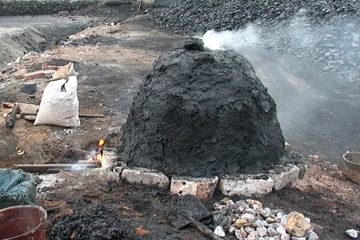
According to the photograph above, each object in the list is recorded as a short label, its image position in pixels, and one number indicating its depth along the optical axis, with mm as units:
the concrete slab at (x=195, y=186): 4785
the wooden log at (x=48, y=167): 5820
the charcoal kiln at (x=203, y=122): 5008
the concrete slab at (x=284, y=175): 5044
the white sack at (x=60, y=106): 7004
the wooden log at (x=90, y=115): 7754
